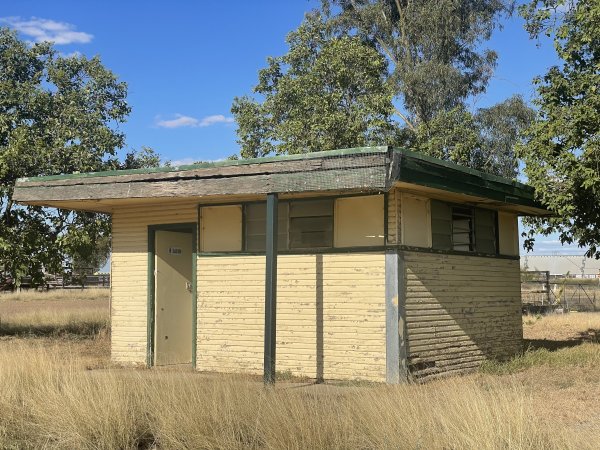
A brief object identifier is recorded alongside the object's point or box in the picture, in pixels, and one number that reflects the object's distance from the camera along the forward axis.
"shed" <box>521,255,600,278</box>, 97.31
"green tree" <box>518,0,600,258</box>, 11.51
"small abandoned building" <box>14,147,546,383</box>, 9.52
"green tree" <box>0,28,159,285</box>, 16.81
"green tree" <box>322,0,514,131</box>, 28.62
